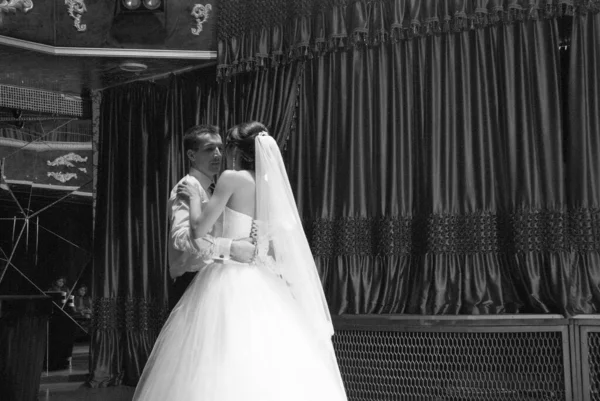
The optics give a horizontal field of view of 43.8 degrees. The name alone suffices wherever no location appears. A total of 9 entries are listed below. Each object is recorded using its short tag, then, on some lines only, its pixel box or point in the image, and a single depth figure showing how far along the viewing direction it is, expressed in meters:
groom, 3.22
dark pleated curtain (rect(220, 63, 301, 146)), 4.92
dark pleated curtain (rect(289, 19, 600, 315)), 3.96
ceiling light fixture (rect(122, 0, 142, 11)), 5.17
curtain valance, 4.15
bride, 2.84
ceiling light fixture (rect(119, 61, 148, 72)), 5.45
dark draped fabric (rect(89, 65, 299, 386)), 5.68
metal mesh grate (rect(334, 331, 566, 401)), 3.87
